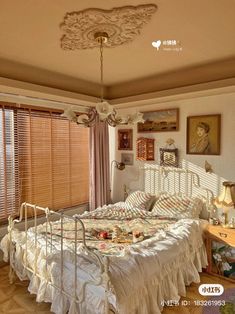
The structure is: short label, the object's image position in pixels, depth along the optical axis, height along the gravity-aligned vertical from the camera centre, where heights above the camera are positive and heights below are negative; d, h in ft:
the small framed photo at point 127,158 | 14.24 -0.71
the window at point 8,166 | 11.00 -0.87
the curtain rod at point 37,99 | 10.98 +2.18
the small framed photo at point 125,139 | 14.21 +0.37
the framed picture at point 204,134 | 10.97 +0.48
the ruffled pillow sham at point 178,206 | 10.89 -2.69
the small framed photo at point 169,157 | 12.31 -0.57
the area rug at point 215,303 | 7.36 -4.75
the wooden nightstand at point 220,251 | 9.66 -4.20
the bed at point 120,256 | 6.24 -3.19
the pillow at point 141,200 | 12.16 -2.65
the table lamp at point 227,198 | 9.58 -1.99
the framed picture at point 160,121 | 12.31 +1.22
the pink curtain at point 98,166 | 14.03 -1.12
